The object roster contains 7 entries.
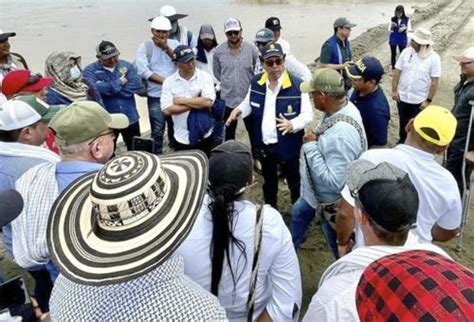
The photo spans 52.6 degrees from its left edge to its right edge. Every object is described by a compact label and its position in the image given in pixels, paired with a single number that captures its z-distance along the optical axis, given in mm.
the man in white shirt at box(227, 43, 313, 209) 4066
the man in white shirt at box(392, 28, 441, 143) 5891
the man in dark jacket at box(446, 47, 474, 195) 4395
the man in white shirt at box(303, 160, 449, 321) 1687
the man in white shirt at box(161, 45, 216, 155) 4645
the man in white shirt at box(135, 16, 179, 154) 5629
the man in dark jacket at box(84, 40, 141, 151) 4902
